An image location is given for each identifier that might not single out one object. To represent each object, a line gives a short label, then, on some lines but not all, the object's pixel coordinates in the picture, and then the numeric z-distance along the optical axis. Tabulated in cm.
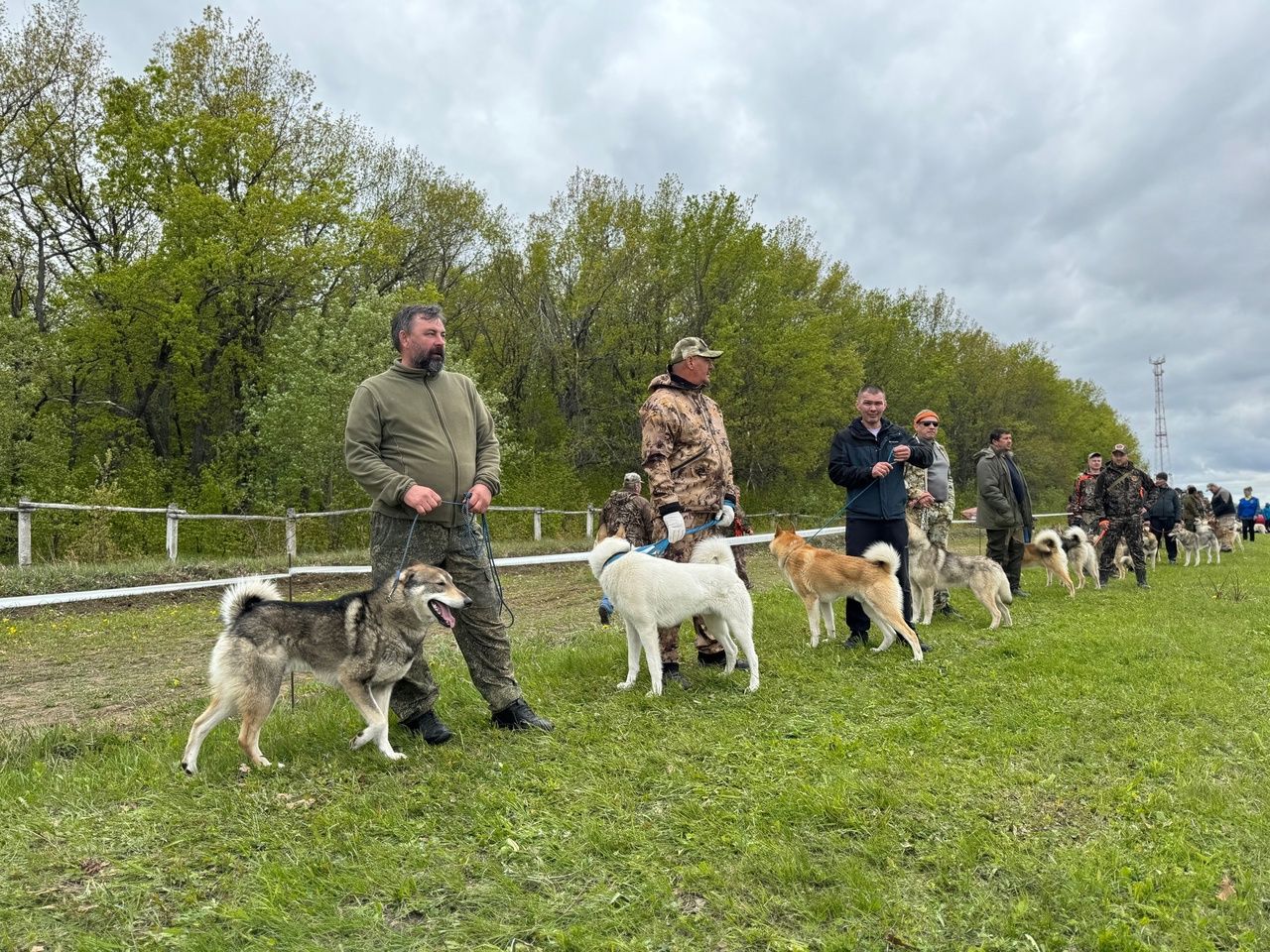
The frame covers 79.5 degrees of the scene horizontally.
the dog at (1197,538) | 1712
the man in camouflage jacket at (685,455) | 564
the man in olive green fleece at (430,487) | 430
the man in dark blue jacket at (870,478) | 702
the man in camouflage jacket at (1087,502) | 1295
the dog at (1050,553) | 1105
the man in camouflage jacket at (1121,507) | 1203
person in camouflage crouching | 1024
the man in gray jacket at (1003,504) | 1009
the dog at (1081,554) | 1149
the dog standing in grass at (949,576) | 835
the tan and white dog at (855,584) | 659
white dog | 532
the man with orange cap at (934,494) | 895
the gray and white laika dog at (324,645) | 400
